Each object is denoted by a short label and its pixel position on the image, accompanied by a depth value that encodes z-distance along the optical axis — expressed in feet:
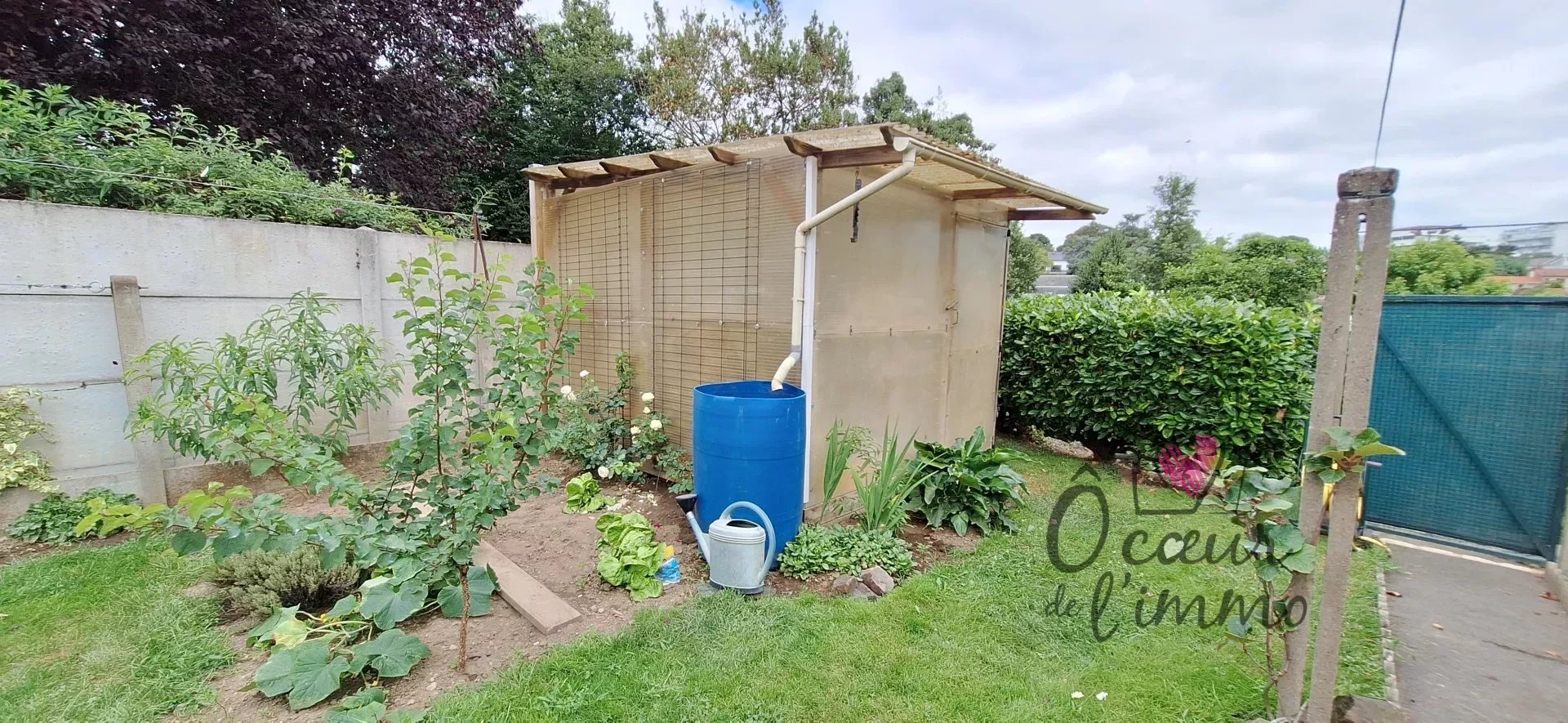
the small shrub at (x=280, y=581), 7.95
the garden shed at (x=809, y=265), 10.96
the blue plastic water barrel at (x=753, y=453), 9.63
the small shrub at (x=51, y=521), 10.26
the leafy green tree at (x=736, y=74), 40.47
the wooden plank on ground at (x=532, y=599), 8.09
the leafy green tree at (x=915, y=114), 49.42
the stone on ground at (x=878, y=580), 9.18
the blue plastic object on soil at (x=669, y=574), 9.55
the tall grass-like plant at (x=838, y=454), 11.06
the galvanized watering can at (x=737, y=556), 8.91
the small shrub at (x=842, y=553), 9.72
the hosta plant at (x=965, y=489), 11.91
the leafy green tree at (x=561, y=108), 34.63
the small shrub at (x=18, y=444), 10.12
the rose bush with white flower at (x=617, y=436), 13.44
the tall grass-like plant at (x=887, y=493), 10.71
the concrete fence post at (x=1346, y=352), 4.87
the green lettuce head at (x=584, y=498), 12.44
